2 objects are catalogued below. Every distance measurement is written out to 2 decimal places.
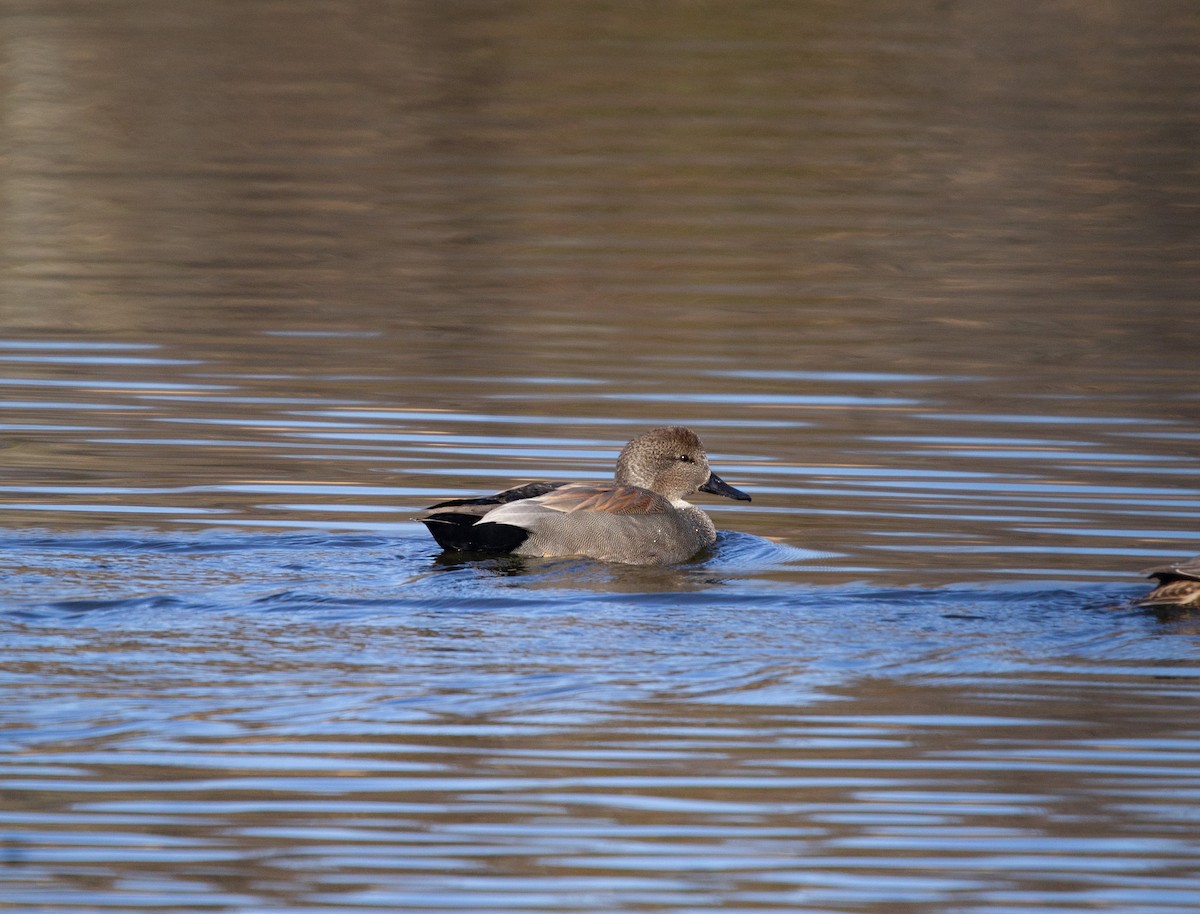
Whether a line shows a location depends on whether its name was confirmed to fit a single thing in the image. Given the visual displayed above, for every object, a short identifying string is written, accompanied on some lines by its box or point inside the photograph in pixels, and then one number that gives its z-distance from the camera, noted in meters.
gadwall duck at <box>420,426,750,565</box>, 18.92
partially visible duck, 16.62
